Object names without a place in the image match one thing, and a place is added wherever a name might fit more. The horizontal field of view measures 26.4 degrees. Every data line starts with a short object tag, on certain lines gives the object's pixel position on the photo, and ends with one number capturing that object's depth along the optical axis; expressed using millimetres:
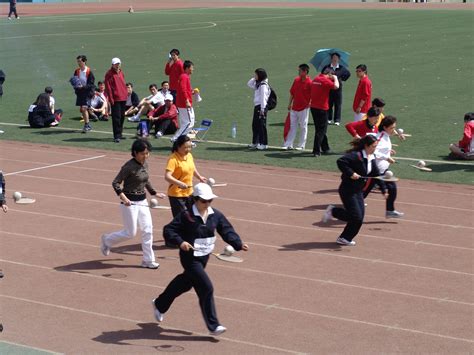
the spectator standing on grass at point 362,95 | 22016
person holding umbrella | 25953
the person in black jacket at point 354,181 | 15312
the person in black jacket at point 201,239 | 11250
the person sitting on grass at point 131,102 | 28109
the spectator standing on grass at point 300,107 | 22688
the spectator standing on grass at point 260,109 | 23141
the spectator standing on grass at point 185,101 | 23359
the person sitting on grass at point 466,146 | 21672
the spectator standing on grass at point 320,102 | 22297
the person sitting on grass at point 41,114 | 26906
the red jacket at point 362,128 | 18562
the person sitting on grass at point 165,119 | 25609
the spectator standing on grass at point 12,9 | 63875
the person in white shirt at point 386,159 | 16891
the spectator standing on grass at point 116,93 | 24234
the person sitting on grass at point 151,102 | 27100
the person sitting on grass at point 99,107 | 28109
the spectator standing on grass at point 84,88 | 26406
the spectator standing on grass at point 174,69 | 25859
